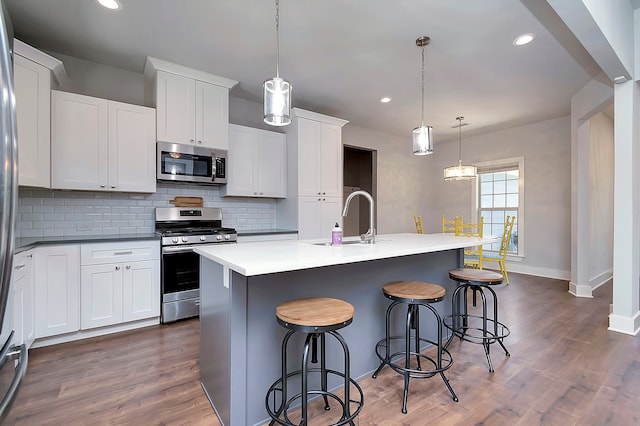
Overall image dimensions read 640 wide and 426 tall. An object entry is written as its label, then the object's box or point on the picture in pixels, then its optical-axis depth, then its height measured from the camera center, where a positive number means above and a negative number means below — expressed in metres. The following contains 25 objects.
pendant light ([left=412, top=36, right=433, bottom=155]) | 2.68 +0.64
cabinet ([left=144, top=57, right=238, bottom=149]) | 3.21 +1.22
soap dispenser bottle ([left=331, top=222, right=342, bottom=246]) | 2.17 -0.18
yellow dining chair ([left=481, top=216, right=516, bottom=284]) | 4.76 -0.59
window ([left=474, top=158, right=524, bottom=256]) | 5.65 +0.28
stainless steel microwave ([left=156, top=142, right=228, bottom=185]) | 3.27 +0.54
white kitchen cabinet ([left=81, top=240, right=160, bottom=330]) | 2.68 -0.67
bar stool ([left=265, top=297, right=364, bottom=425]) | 1.34 -0.52
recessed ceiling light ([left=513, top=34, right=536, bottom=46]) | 2.74 +1.60
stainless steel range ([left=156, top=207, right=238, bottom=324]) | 3.03 -0.52
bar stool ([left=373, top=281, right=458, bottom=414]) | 1.79 -0.55
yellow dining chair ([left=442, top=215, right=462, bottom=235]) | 5.03 -0.30
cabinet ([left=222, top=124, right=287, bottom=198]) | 3.86 +0.65
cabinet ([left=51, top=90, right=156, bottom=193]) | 2.76 +0.66
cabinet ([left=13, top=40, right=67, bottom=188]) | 2.44 +0.85
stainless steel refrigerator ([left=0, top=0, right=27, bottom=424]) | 0.54 +0.07
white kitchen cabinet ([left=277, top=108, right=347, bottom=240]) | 4.15 +0.51
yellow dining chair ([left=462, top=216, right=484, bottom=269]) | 4.66 -0.77
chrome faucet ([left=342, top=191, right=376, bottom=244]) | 2.21 -0.17
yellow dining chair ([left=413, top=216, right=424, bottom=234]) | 5.55 -0.28
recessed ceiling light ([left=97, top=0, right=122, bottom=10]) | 2.28 +1.61
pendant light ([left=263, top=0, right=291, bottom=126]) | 1.83 +0.70
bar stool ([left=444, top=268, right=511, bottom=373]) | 2.25 -0.71
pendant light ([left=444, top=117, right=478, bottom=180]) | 4.52 +0.59
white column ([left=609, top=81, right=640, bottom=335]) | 2.85 +0.00
